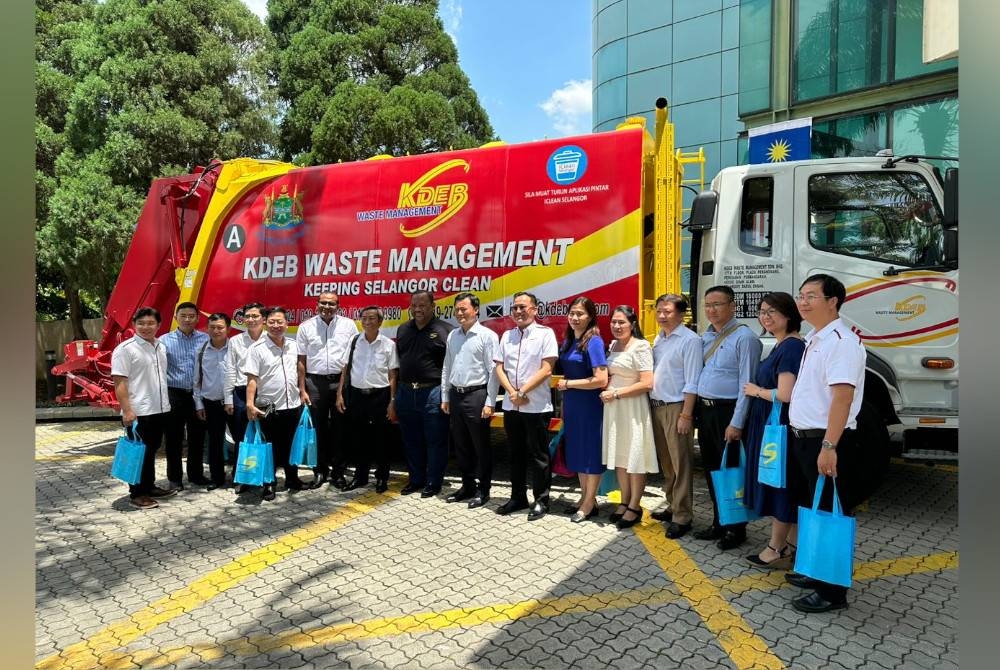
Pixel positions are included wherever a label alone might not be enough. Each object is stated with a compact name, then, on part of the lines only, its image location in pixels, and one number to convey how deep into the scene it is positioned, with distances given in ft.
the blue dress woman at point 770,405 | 12.41
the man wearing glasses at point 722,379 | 13.98
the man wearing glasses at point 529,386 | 16.38
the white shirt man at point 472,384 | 17.25
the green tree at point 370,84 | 43.50
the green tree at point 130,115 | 34.01
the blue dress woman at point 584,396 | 15.74
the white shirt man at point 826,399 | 10.53
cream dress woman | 15.30
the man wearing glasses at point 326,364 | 19.65
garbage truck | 15.97
